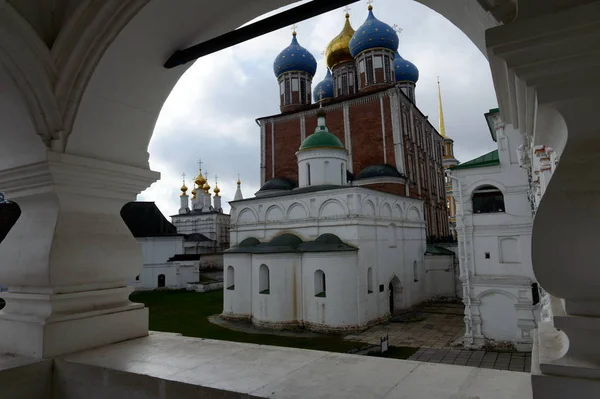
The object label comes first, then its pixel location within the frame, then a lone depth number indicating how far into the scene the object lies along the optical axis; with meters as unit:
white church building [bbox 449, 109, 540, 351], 13.39
